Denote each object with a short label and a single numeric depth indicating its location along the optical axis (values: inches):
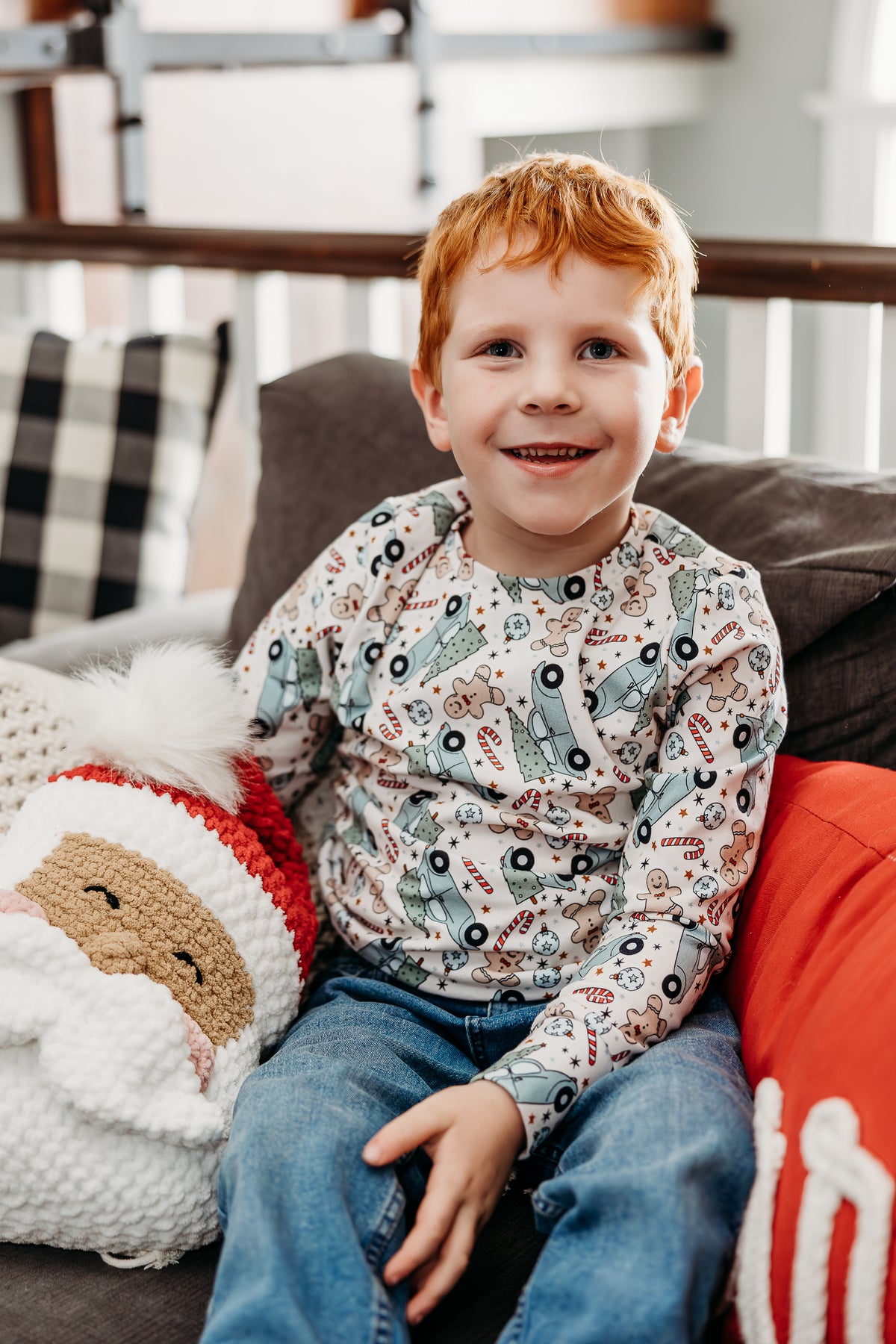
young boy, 31.1
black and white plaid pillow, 67.1
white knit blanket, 40.2
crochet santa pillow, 32.2
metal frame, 103.7
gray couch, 32.4
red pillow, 27.6
